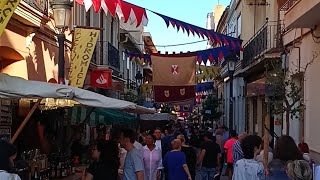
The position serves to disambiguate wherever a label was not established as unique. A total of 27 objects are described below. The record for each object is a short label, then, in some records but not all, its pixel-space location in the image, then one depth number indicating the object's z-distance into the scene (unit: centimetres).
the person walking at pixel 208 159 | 1481
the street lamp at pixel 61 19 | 1191
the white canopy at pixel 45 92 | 829
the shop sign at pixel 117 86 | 2643
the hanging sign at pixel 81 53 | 1502
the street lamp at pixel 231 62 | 2427
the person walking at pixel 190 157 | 1273
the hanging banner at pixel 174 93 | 2000
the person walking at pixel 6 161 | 559
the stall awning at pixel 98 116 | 1441
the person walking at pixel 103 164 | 809
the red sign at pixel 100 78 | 2462
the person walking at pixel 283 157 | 675
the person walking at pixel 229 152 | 1681
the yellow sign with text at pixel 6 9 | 752
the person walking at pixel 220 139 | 2076
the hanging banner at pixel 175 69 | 1970
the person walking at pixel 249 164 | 771
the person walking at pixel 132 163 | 906
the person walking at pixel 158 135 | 1379
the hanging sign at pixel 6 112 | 1358
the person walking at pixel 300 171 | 600
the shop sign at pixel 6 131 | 1341
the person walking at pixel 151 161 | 1175
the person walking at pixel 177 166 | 1203
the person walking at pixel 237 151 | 1313
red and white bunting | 1206
